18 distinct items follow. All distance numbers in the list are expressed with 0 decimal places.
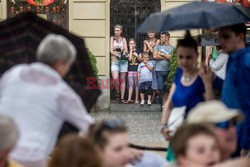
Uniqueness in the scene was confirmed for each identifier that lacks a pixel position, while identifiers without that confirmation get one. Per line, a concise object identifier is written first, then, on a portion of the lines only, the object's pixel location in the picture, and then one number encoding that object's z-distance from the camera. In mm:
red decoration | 30002
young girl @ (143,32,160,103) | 29052
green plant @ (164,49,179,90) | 27683
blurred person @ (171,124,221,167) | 6491
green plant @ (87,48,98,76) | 28391
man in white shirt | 7542
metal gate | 30619
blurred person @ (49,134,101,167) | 5701
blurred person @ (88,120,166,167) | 6924
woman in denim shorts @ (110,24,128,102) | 29622
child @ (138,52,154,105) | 29147
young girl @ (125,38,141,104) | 29669
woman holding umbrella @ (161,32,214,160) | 9525
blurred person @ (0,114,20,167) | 6562
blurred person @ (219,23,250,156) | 9338
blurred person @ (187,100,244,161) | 7192
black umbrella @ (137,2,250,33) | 9850
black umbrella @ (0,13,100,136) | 8924
